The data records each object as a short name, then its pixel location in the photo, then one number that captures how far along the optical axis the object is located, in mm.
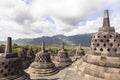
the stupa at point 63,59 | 18141
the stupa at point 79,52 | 24709
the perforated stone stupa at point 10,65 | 7763
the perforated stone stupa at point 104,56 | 6710
